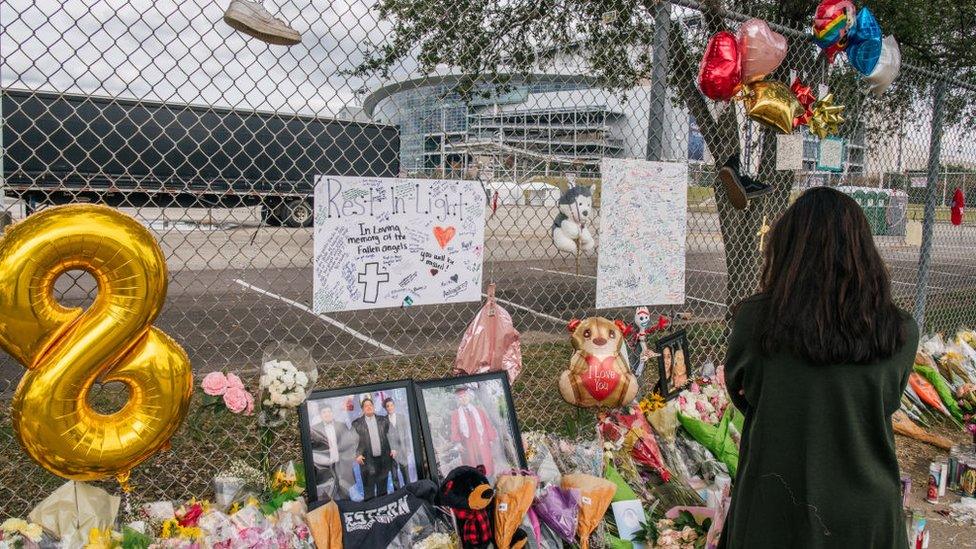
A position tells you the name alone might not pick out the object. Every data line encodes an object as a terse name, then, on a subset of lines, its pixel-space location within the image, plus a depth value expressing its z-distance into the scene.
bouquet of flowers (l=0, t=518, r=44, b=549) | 1.91
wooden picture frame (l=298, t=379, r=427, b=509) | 2.37
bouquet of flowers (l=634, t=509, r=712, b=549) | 2.62
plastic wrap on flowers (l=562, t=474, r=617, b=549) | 2.54
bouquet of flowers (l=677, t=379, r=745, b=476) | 3.34
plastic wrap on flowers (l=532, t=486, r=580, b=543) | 2.47
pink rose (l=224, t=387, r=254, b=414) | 2.29
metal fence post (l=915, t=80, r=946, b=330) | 5.09
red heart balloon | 3.29
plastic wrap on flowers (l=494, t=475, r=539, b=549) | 2.26
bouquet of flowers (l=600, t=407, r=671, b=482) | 3.17
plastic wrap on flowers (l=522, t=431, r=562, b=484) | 2.71
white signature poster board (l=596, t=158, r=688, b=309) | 3.21
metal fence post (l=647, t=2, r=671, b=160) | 3.34
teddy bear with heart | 3.00
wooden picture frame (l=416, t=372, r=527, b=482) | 2.59
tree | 3.27
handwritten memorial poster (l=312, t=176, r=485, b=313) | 2.46
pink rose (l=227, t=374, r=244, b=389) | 2.31
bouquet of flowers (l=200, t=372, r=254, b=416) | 2.28
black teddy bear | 2.25
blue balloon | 3.80
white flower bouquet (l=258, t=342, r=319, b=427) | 2.28
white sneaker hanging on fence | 2.09
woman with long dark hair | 1.75
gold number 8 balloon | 1.76
